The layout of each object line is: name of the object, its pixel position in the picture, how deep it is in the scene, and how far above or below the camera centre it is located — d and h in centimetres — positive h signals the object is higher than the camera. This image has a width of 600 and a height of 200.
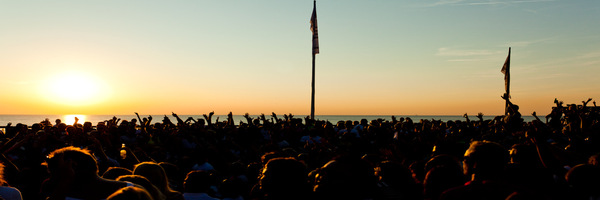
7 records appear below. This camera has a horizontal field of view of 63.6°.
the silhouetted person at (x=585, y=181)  394 -50
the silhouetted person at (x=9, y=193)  431 -71
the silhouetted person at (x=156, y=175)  443 -55
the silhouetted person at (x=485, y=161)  362 -32
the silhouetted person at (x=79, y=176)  399 -51
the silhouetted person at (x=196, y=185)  502 -72
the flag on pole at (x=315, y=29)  2388 +446
